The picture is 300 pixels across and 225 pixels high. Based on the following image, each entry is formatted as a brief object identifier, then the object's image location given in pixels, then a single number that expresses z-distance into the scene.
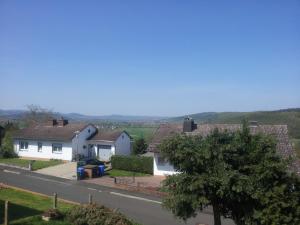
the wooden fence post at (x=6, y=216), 11.77
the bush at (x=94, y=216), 12.22
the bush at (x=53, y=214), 13.38
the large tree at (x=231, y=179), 9.89
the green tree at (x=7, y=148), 35.43
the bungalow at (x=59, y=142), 33.08
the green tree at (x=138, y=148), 34.85
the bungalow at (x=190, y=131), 23.22
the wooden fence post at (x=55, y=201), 14.92
